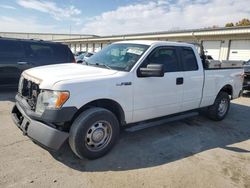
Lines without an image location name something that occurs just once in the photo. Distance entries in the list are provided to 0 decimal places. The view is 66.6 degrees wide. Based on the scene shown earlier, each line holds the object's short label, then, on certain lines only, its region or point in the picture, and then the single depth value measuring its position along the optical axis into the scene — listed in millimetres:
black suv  5862
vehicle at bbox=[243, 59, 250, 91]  8089
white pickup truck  2666
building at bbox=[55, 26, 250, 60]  16475
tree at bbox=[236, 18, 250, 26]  36292
